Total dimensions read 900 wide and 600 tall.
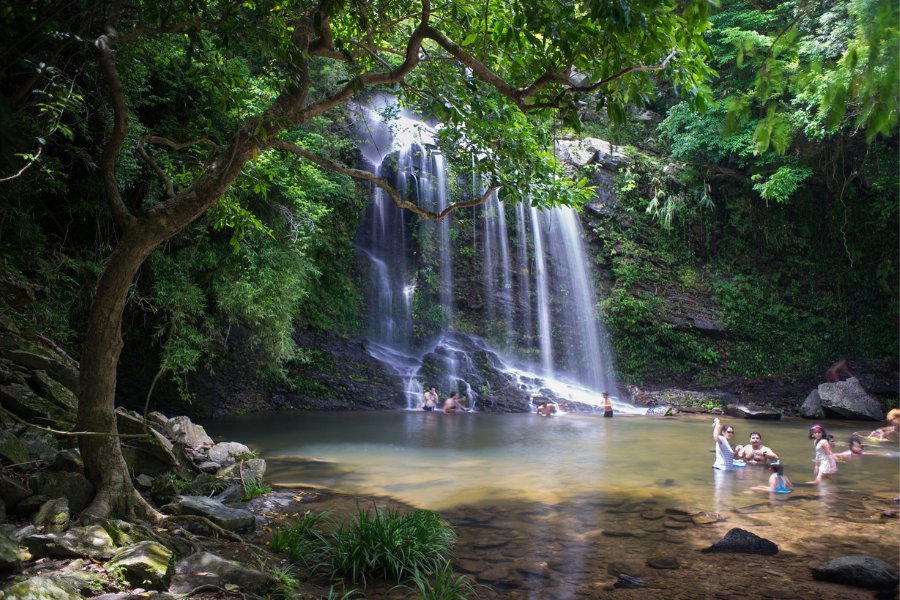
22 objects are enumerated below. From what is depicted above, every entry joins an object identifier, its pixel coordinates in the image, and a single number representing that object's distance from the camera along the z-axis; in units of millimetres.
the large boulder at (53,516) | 3609
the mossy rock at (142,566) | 3211
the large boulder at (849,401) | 14430
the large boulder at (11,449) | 4156
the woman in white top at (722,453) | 8172
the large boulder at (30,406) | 4863
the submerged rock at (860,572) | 4203
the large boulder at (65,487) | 3936
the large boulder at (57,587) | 2635
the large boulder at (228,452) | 7055
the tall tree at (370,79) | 3953
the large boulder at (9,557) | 2891
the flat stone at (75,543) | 3266
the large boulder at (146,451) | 5402
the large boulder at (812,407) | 14938
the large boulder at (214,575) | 3442
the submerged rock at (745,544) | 4887
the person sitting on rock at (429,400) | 15144
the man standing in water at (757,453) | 8586
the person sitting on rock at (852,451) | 9414
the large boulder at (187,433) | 7094
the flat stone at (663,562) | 4621
